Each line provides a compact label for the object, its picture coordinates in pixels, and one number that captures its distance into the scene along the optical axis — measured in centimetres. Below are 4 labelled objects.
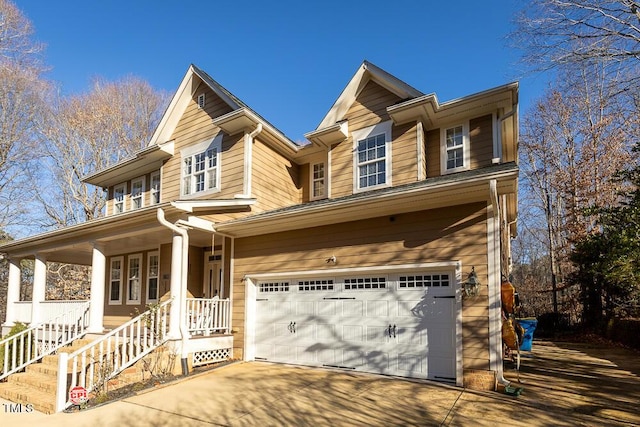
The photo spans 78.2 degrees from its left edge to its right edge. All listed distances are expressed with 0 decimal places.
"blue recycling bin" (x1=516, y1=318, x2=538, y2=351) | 1102
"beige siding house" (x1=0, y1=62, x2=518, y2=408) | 722
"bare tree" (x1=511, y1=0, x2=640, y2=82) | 823
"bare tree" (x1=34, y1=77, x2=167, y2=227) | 2242
